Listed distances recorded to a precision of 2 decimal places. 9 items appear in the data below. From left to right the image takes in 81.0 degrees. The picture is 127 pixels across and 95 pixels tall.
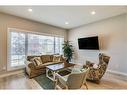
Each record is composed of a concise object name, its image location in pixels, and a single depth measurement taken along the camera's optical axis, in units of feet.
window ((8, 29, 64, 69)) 10.77
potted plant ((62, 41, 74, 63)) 15.24
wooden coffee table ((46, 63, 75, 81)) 8.52
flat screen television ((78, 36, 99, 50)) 12.08
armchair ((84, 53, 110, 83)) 8.24
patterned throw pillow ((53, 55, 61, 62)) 12.37
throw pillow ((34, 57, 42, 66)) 10.27
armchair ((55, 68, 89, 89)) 5.25
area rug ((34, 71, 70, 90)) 7.46
